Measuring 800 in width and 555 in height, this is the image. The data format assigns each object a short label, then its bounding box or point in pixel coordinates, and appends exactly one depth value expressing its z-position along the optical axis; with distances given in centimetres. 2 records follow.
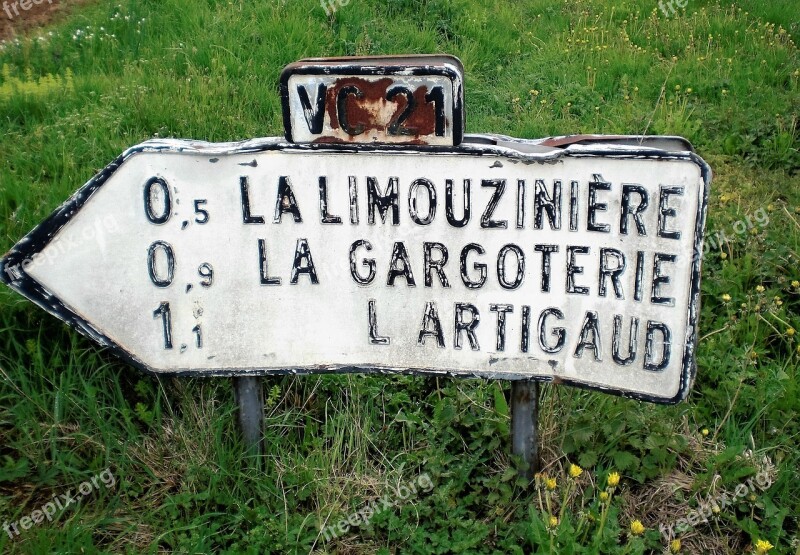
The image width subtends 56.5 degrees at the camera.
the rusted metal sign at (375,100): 193
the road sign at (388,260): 197
